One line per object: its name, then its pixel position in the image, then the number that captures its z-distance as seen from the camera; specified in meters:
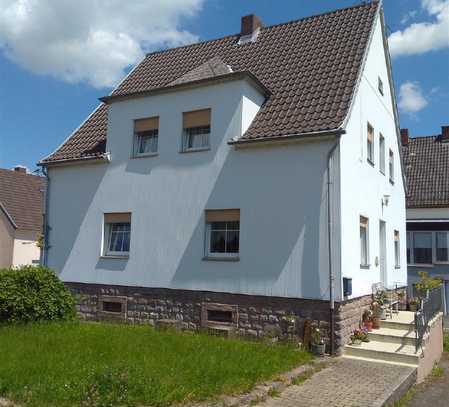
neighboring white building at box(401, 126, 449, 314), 26.33
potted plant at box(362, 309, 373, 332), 12.12
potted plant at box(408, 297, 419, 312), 15.41
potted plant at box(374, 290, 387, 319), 12.95
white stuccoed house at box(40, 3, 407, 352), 11.56
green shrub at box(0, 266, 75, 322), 12.10
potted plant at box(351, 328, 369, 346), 11.33
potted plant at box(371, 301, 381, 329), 12.39
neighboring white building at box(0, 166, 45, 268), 29.23
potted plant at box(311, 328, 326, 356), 10.68
